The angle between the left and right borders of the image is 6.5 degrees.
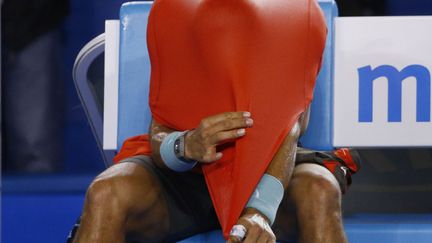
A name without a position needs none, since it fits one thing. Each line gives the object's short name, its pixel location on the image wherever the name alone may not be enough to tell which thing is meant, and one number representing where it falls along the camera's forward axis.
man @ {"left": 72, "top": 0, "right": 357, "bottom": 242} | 8.00
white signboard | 8.41
